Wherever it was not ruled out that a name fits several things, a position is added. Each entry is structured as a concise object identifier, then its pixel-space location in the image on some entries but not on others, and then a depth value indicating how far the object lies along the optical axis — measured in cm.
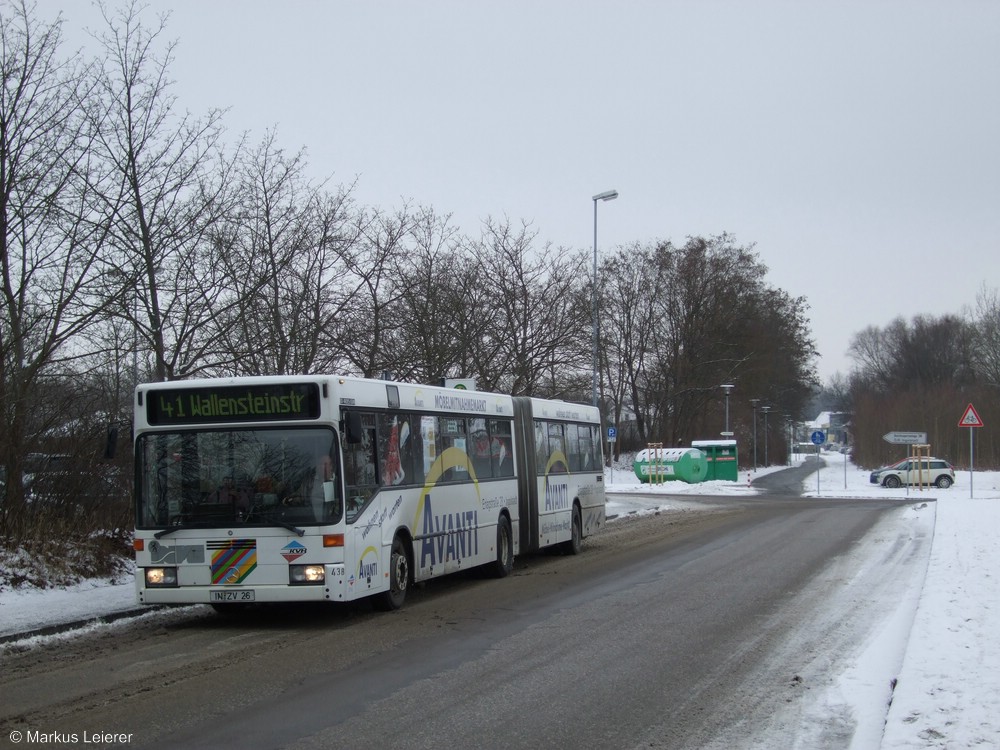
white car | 5140
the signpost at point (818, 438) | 4818
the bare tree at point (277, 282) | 1748
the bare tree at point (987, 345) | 8106
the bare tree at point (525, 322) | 3148
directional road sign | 4444
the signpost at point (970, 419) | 3566
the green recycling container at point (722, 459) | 5625
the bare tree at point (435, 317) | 2478
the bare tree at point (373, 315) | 2084
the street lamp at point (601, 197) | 3956
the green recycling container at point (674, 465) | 5359
